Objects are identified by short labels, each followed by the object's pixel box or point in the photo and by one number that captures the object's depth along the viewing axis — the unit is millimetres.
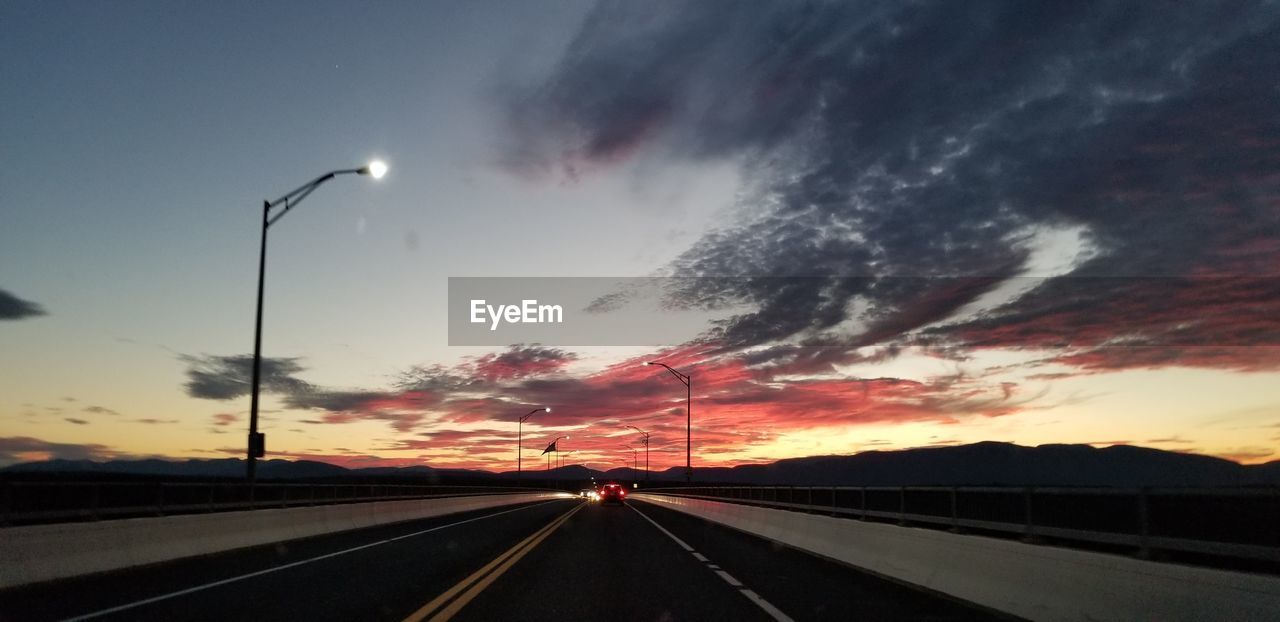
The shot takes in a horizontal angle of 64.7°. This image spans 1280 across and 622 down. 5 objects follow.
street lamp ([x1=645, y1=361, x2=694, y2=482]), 59469
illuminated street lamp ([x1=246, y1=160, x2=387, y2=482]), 24047
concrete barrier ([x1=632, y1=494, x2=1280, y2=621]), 7613
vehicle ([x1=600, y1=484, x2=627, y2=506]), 66438
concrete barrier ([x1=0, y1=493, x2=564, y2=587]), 14289
